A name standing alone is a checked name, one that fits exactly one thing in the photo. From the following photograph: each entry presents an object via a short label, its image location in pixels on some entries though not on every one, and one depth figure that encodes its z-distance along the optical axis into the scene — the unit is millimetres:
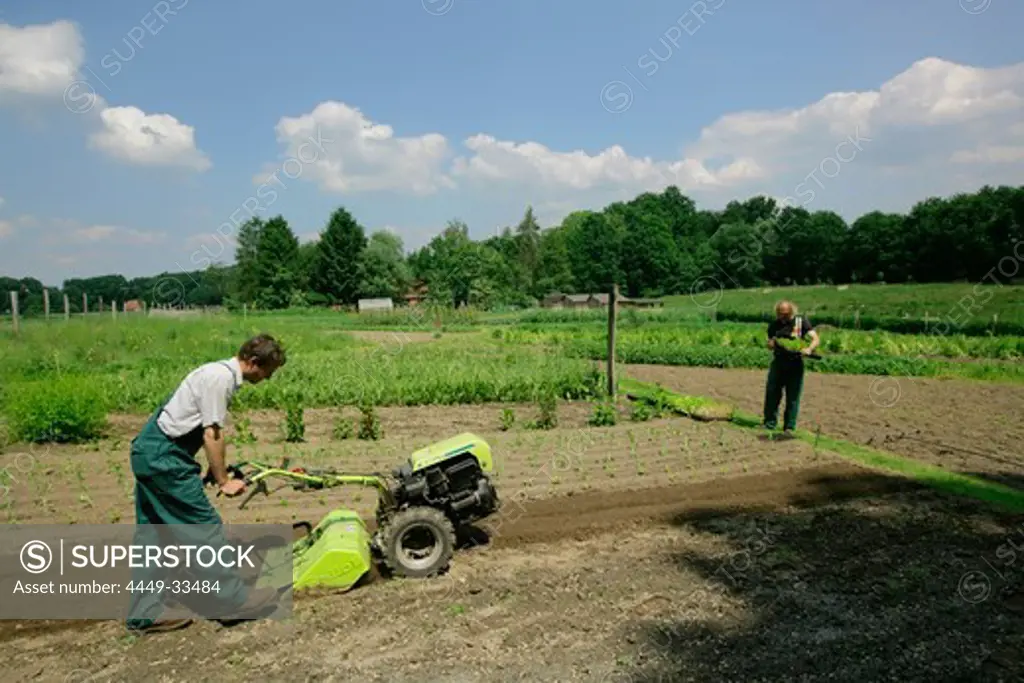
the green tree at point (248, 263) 78250
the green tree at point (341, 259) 71062
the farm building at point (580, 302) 58684
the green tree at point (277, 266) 72188
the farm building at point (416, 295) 78500
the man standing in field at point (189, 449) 4570
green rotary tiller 5043
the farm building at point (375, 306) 56769
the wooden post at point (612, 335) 13493
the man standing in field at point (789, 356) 10172
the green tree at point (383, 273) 72188
